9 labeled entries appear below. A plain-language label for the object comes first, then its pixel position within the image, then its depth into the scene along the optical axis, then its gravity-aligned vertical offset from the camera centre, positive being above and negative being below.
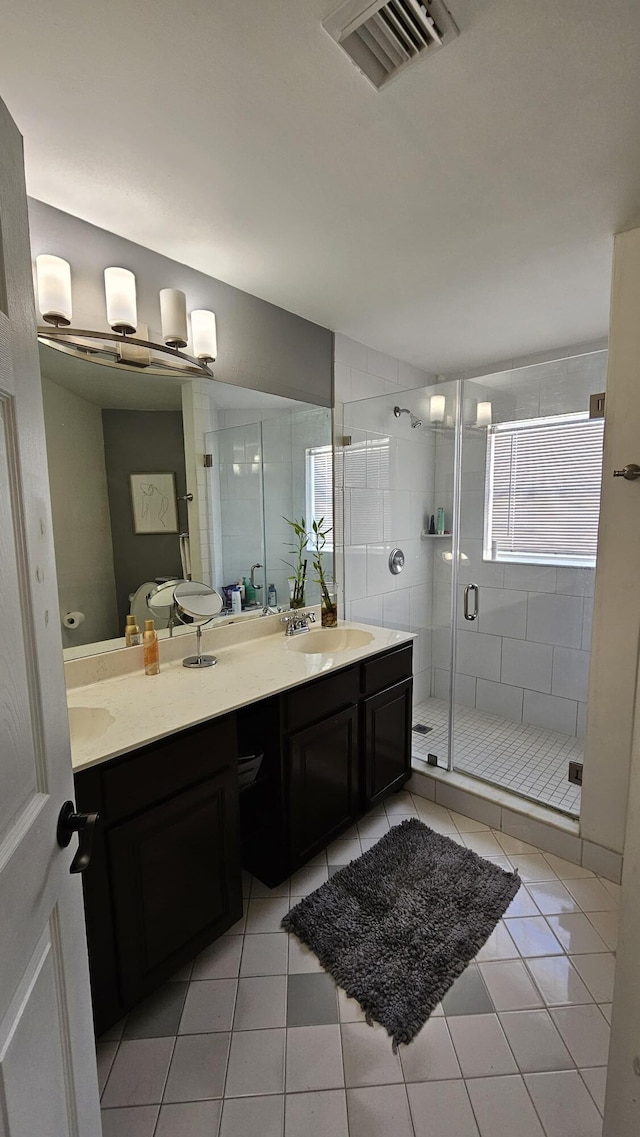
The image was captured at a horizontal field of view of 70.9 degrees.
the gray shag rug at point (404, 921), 1.36 -1.44
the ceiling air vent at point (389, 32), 0.87 +0.97
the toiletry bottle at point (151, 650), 1.70 -0.52
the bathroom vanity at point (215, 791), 1.17 -0.92
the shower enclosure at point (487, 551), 2.51 -0.25
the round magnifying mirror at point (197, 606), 1.81 -0.38
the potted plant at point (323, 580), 2.41 -0.38
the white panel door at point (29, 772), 0.60 -0.39
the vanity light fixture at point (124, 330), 1.40 +0.64
